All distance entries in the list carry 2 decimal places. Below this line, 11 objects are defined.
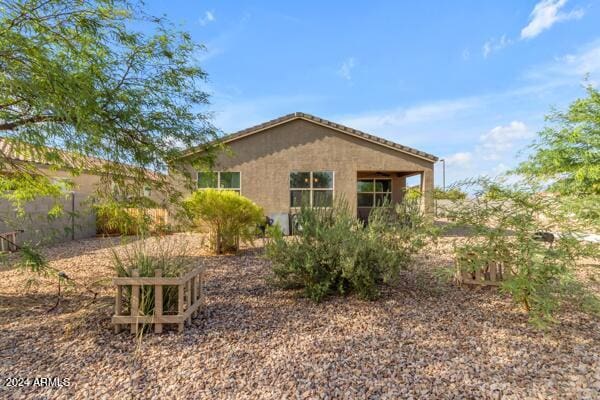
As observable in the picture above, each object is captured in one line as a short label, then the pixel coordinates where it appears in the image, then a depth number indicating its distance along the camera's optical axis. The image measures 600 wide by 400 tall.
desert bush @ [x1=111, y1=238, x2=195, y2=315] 3.64
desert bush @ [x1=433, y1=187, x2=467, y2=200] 4.24
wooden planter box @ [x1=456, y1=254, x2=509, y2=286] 4.99
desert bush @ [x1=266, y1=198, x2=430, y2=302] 4.22
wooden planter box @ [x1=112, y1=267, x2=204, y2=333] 3.46
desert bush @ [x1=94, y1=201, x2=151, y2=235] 5.21
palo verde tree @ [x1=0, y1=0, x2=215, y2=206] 3.13
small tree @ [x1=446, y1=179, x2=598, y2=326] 3.51
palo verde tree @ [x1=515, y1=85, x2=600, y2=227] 9.02
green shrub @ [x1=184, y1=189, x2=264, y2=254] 7.89
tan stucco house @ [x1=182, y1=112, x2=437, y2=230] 13.19
